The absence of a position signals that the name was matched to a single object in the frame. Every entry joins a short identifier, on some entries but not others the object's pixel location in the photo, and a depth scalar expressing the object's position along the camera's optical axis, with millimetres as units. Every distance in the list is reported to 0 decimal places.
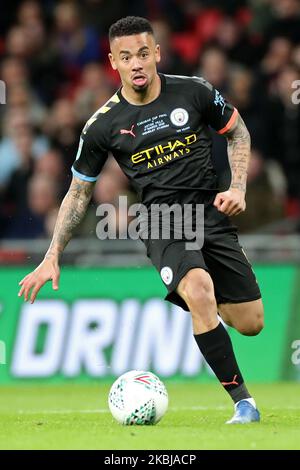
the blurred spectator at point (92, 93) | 15148
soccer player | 7809
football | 7617
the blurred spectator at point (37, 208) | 13828
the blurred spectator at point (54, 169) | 14070
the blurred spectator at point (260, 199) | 13664
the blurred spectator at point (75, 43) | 16672
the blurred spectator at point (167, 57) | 15133
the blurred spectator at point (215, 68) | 14469
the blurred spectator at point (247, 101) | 14008
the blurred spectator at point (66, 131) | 14445
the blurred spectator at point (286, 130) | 13898
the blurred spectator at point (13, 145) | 14715
